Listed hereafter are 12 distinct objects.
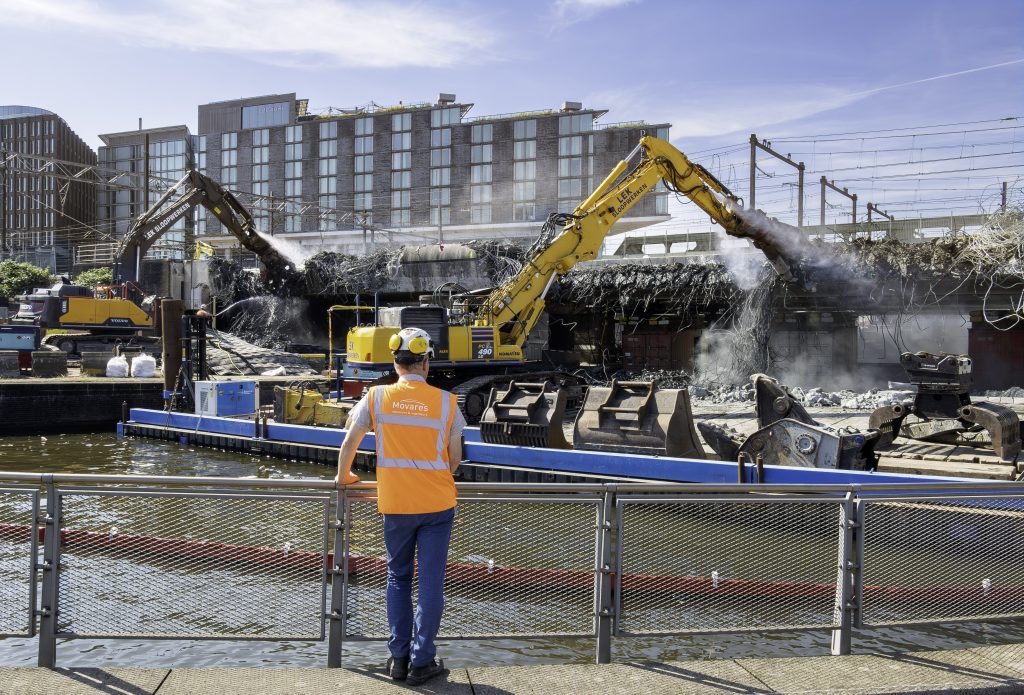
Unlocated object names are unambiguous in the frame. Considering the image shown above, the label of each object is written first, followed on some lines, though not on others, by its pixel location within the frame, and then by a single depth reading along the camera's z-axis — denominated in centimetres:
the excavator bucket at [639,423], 1170
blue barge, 1055
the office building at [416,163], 7375
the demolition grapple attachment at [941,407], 1128
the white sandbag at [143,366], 2441
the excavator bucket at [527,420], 1306
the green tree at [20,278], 5188
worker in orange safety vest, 412
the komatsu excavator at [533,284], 1936
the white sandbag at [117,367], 2442
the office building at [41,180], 9481
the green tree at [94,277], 5282
